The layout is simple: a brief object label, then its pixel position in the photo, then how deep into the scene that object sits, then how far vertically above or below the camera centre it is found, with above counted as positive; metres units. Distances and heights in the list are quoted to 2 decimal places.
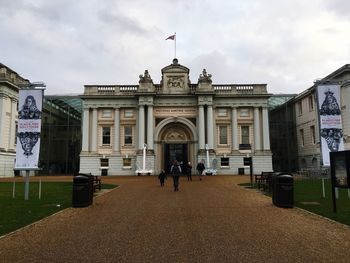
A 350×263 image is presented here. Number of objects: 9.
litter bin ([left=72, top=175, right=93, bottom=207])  13.70 -0.86
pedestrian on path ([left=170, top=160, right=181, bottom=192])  20.07 -0.15
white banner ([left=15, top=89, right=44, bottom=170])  16.56 +1.94
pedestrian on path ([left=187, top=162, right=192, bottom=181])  30.49 -0.23
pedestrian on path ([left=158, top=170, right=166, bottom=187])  24.48 -0.52
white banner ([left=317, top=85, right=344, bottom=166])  16.52 +2.35
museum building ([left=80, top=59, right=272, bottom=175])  42.94 +5.84
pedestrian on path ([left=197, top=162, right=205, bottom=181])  30.54 +0.11
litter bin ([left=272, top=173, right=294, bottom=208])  13.39 -0.85
